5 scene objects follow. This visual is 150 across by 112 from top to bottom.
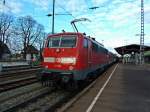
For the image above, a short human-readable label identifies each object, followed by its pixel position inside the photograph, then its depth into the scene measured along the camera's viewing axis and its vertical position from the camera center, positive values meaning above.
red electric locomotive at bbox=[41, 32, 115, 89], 5.75 -0.02
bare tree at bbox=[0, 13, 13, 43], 29.18 +6.78
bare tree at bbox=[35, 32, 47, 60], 34.04 +4.86
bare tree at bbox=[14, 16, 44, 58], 32.41 +6.76
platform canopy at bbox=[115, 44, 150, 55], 32.69 +2.85
